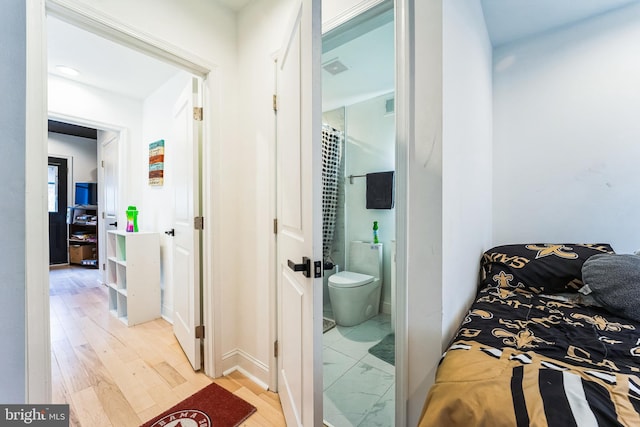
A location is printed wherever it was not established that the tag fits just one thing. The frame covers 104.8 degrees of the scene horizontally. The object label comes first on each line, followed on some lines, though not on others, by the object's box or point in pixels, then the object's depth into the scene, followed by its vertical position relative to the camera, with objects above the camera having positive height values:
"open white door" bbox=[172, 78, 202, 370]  1.76 -0.12
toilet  2.37 -0.74
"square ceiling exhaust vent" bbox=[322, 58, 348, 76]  2.16 +1.32
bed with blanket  0.60 -0.47
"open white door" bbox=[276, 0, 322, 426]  0.91 -0.01
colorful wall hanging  2.73 +0.55
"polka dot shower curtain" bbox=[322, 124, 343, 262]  2.80 +0.38
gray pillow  1.09 -0.34
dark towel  2.64 +0.23
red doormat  1.31 -1.12
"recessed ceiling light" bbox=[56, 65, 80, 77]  2.50 +1.47
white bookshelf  2.48 -0.69
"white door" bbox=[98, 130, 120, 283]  3.30 +0.35
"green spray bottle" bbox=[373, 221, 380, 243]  2.74 -0.23
